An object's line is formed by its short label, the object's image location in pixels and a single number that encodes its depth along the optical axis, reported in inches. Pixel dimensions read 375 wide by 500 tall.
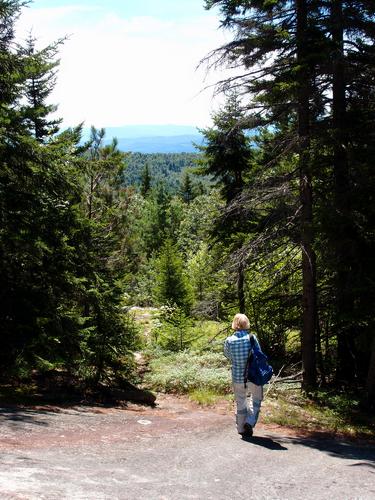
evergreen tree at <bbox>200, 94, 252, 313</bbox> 671.8
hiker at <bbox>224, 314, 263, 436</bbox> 276.5
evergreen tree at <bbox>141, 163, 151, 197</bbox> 3961.6
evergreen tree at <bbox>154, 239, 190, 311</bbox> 997.8
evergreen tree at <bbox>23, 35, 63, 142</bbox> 637.3
